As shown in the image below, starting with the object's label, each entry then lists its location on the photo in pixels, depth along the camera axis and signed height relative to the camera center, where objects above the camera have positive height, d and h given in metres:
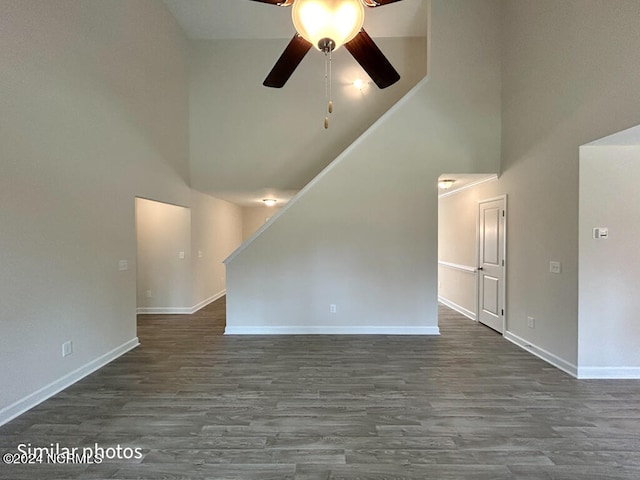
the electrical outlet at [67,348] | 2.76 -1.05
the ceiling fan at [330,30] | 1.80 +1.41
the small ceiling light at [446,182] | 4.60 +0.87
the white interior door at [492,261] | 4.20 -0.37
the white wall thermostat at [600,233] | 2.92 +0.03
